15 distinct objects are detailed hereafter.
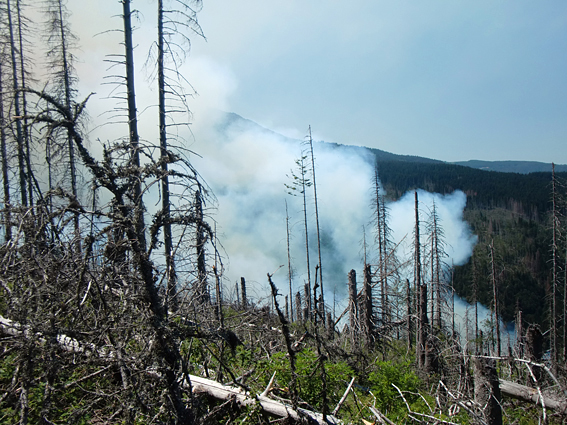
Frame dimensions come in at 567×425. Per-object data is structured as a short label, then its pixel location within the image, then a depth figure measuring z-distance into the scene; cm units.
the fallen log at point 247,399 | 457
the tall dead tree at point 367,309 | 1325
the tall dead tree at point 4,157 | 1808
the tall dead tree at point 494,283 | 2833
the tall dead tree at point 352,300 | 1245
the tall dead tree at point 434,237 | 2486
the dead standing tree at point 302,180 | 2838
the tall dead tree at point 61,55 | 1855
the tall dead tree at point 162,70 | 1005
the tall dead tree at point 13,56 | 1805
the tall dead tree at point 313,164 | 2599
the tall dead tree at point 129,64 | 888
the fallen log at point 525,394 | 582
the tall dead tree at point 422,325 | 1535
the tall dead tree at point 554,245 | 2445
